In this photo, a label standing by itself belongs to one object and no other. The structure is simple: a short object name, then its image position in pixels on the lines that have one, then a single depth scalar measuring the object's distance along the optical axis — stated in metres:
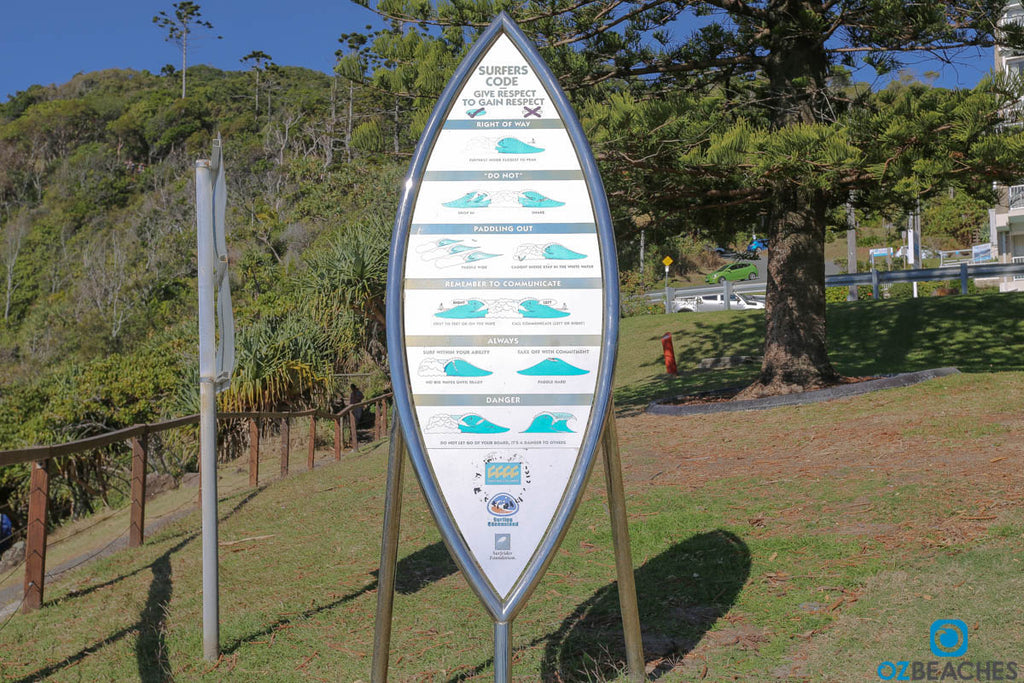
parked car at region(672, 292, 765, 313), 26.17
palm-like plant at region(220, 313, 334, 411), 12.98
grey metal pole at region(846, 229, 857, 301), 27.58
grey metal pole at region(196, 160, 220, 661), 4.36
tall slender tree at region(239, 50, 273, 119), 62.44
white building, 31.45
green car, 41.12
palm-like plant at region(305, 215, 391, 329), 13.49
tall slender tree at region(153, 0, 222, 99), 70.75
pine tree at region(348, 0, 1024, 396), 7.47
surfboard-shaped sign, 3.10
